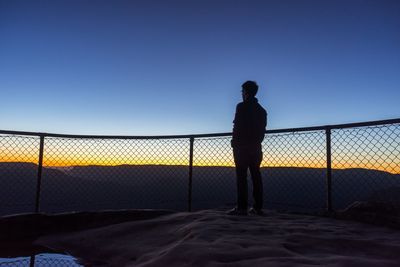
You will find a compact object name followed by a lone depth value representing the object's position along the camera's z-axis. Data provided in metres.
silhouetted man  4.97
